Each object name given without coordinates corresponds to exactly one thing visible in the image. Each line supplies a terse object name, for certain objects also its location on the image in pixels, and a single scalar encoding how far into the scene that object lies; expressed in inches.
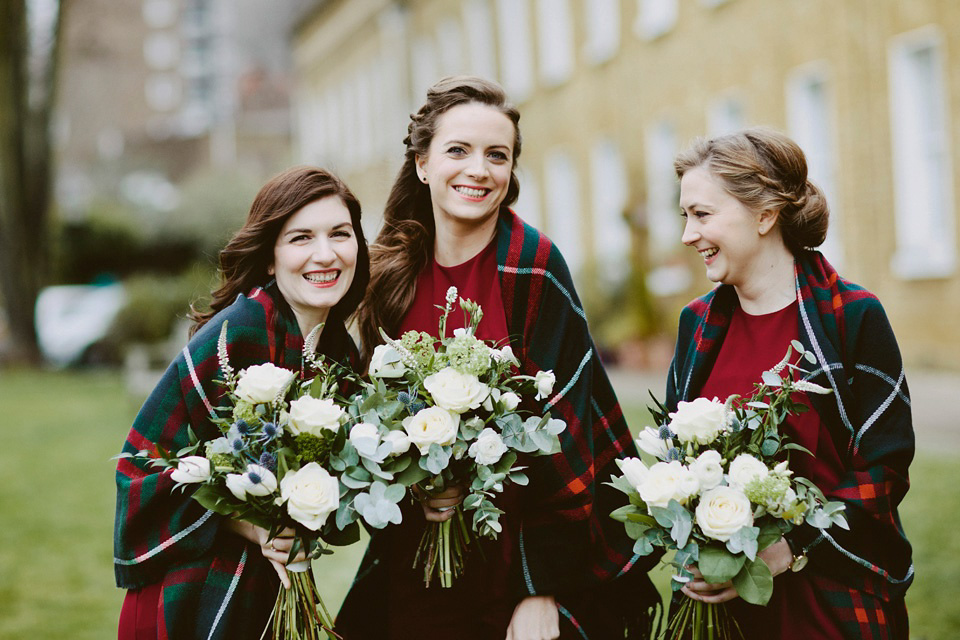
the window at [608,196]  802.8
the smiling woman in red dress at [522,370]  132.4
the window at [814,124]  574.2
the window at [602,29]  791.1
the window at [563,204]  906.7
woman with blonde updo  121.4
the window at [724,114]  657.0
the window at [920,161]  494.6
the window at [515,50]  954.7
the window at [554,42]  884.6
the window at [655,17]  709.3
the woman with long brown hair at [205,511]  124.7
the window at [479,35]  1021.8
